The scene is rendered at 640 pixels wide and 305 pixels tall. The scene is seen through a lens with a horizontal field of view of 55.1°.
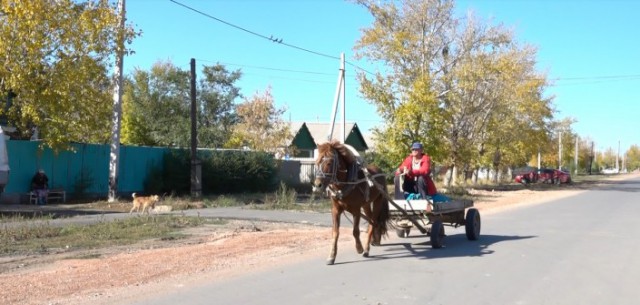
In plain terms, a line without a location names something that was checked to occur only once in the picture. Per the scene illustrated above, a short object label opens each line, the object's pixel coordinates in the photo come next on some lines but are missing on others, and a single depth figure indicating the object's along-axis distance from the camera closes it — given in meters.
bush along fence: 22.22
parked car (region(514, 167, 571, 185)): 59.81
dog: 18.53
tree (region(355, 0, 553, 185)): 30.30
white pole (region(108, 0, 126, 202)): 23.33
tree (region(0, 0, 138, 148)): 18.98
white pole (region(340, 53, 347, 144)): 31.70
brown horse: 9.70
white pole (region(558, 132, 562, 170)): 71.90
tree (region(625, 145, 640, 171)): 171.12
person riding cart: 11.94
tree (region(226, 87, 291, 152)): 43.53
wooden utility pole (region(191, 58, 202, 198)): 25.36
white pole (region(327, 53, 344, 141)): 30.01
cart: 11.66
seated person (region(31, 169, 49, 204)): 21.91
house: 49.34
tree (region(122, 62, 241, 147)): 41.19
